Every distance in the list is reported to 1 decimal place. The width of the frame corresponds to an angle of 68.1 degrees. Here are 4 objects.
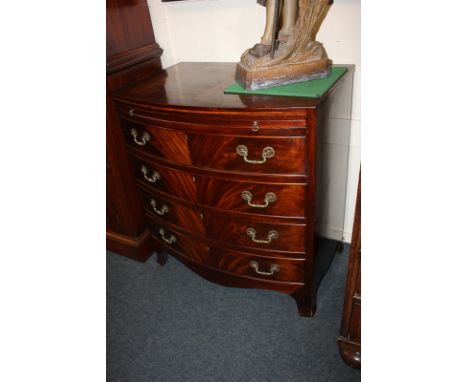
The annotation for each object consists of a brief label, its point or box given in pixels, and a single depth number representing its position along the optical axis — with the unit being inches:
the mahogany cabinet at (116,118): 64.4
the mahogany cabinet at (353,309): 41.9
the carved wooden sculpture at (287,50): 49.7
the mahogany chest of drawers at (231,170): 46.7
